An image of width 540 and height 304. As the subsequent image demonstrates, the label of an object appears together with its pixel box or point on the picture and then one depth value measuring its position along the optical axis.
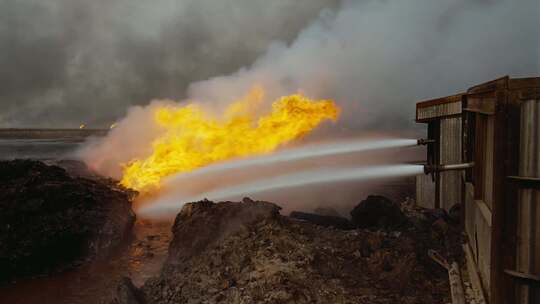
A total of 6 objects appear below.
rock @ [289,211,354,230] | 12.96
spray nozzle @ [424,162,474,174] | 7.46
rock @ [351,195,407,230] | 12.03
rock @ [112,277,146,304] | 8.74
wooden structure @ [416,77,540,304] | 5.36
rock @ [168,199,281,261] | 11.40
